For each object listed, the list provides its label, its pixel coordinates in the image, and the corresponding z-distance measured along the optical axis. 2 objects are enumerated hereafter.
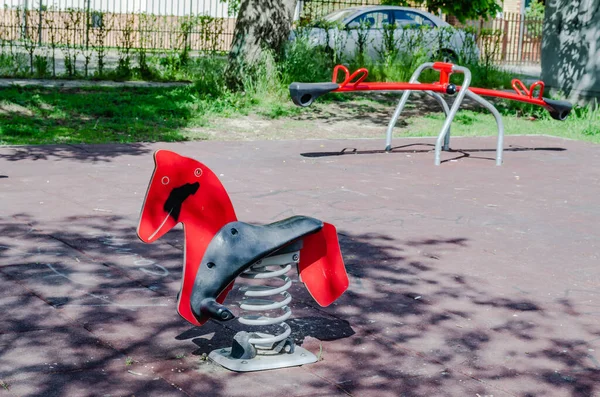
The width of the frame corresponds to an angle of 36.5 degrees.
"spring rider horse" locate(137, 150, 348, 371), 3.85
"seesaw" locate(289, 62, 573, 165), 9.77
